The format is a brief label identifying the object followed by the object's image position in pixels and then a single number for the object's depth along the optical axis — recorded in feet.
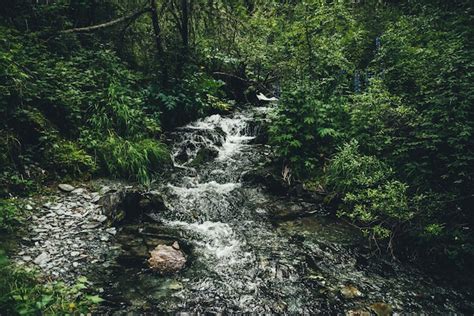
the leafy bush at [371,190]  17.51
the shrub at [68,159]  23.16
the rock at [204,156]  32.18
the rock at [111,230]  19.58
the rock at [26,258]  15.44
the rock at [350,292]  15.26
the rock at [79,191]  22.56
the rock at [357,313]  14.11
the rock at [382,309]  14.28
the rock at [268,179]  26.14
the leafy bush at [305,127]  26.43
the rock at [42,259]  15.51
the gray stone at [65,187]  22.27
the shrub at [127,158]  26.04
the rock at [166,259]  16.82
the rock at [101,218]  20.43
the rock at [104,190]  23.30
